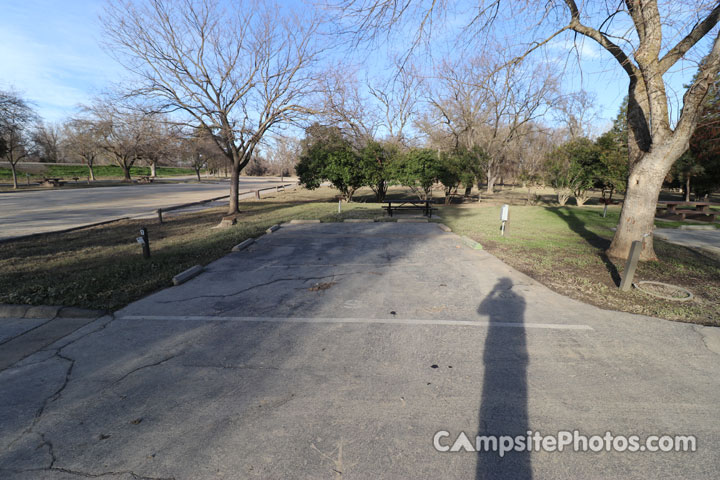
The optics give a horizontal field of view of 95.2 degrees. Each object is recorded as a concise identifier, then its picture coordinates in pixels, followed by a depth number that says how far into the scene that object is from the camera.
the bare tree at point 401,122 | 36.19
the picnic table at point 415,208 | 13.68
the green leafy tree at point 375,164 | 20.39
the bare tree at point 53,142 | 66.78
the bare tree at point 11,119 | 22.62
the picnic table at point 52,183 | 35.49
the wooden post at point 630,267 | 5.13
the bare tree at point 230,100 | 12.98
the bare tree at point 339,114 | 14.59
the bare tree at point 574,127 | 46.19
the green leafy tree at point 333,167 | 19.59
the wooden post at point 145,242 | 6.88
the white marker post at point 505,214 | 8.93
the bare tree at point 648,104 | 5.66
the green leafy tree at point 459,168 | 19.61
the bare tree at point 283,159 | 15.55
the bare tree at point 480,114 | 28.98
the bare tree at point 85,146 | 43.69
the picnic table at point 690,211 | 13.20
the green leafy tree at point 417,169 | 18.92
